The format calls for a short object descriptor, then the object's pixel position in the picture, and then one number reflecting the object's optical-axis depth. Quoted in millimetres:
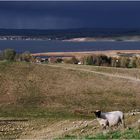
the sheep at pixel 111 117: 24072
